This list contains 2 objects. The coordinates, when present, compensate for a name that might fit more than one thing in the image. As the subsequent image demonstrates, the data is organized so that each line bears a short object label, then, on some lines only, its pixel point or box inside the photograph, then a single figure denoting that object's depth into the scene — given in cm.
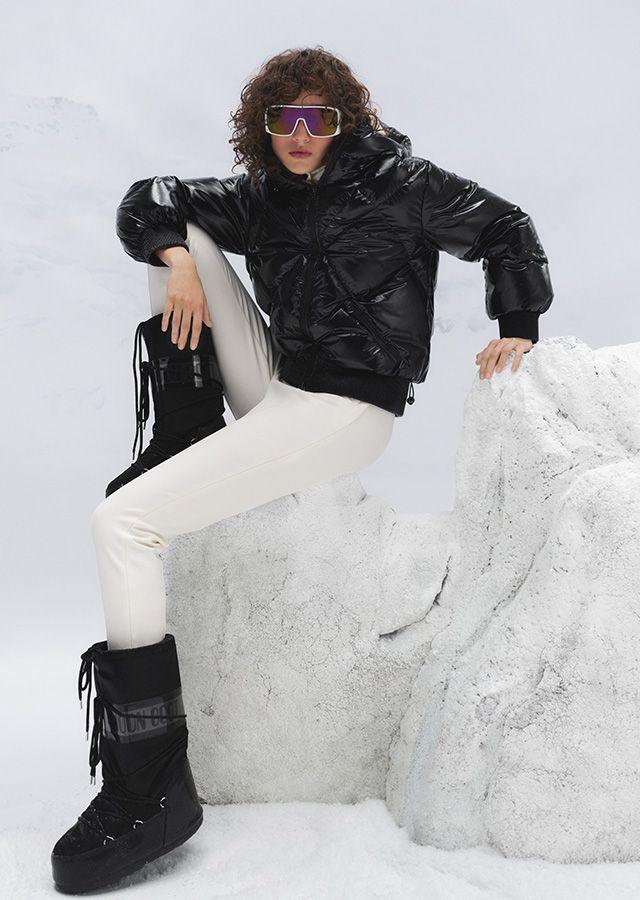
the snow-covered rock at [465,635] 207
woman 213
